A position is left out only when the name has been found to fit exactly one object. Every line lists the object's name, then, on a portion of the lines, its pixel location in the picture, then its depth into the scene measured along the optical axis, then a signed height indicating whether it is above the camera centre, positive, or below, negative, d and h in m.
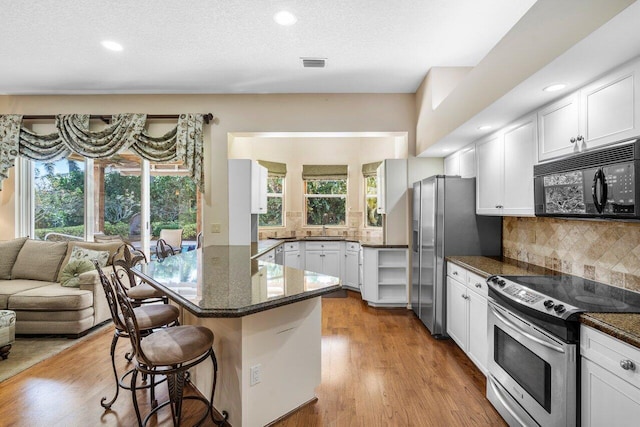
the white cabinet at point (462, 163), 3.46 +0.57
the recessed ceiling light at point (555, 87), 1.93 +0.75
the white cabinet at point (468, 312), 2.55 -0.87
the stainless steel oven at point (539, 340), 1.56 -0.70
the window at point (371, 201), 5.84 +0.19
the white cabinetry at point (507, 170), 2.47 +0.35
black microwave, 1.52 +0.15
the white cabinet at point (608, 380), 1.27 -0.71
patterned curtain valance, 4.25 +0.93
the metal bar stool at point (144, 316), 2.06 -0.71
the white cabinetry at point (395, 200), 4.46 +0.16
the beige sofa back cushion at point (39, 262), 3.91 -0.60
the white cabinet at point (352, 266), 5.40 -0.91
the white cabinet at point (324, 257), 5.59 -0.77
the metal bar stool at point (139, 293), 2.73 -0.68
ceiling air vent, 3.36 +1.57
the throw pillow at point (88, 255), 3.86 -0.51
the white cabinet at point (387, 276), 4.49 -0.89
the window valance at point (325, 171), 6.11 +0.76
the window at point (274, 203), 6.05 +0.17
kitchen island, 1.73 -0.74
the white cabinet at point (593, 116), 1.59 +0.54
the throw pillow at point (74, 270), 3.61 -0.66
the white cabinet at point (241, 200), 4.34 +0.16
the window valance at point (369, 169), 5.73 +0.77
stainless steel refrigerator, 3.27 -0.20
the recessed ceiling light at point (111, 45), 3.02 +1.56
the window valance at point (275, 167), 5.85 +0.82
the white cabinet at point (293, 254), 5.47 -0.72
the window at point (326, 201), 6.27 +0.21
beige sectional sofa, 3.35 -0.82
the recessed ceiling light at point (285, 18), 2.55 +1.55
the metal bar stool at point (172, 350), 1.70 -0.74
